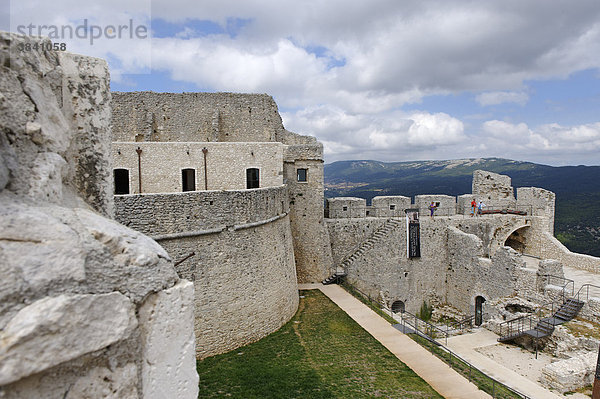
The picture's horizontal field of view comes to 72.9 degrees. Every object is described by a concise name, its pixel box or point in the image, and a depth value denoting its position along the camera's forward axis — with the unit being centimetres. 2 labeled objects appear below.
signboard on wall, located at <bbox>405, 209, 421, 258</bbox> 2180
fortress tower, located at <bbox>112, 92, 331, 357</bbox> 1151
